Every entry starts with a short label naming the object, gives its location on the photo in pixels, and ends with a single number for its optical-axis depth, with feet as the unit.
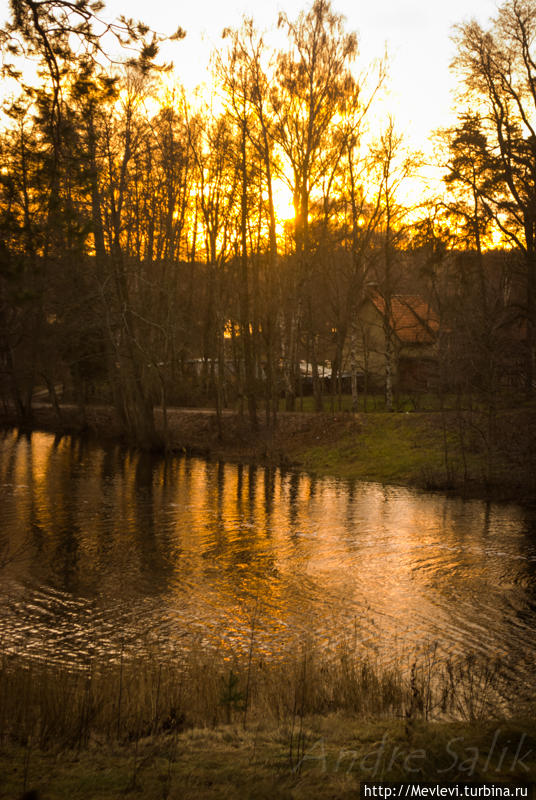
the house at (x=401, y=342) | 154.71
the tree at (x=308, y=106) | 111.55
